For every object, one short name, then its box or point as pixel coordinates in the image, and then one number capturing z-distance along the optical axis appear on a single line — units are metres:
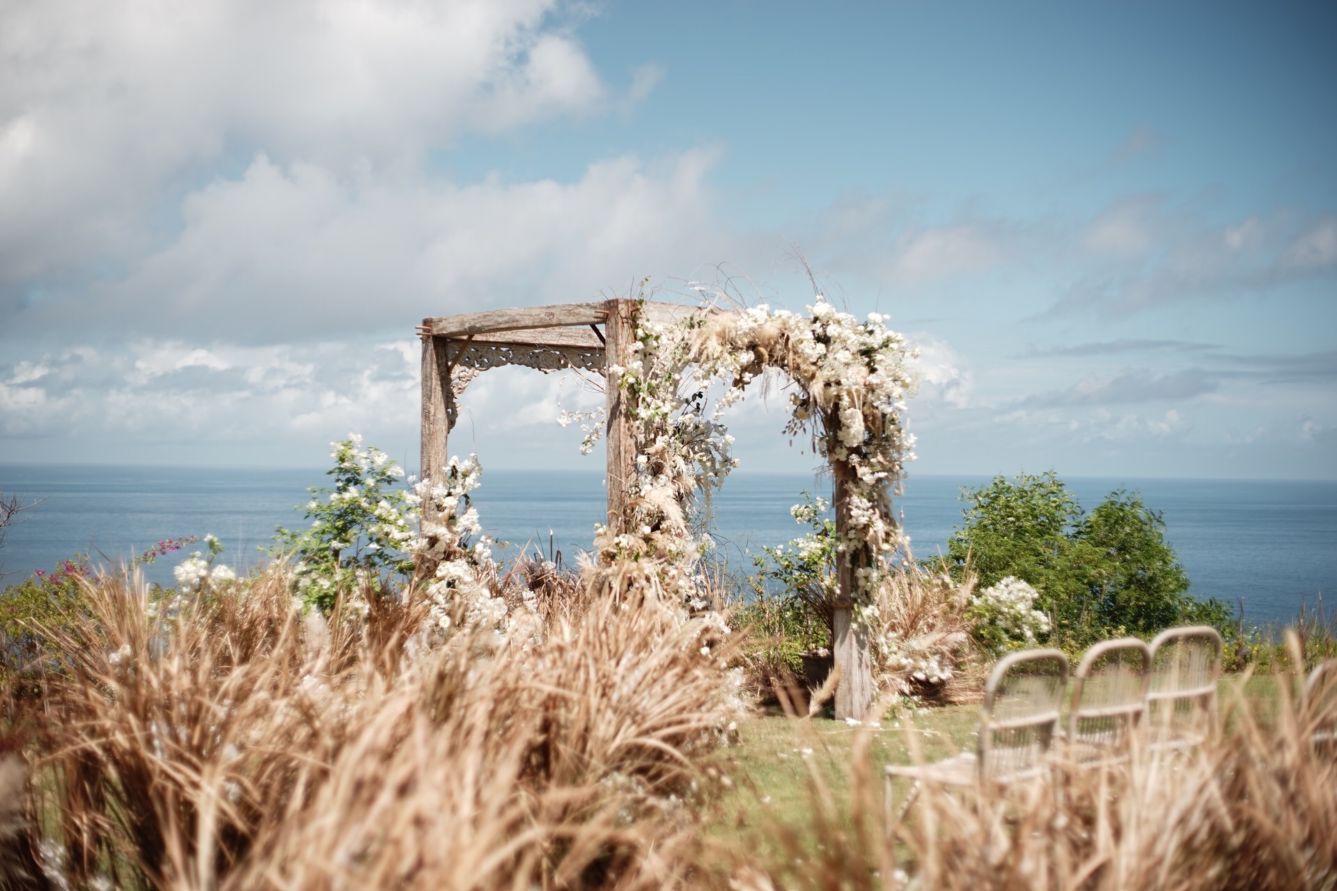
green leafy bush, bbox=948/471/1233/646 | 10.16
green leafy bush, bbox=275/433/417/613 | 6.34
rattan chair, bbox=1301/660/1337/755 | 2.99
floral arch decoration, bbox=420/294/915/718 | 6.20
